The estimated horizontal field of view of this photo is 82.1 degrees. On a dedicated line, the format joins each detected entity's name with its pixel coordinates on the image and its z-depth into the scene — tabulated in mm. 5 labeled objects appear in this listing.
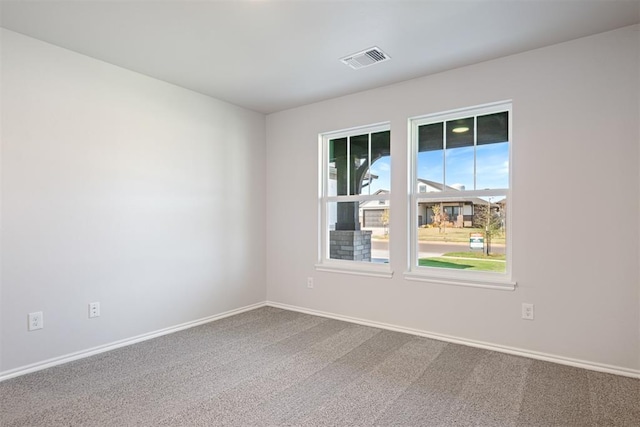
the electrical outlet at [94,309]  2984
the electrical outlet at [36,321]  2656
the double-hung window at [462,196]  3164
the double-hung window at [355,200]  3830
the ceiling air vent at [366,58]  2894
